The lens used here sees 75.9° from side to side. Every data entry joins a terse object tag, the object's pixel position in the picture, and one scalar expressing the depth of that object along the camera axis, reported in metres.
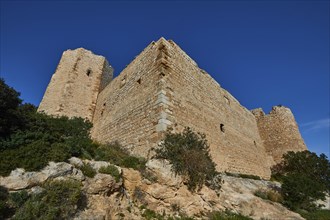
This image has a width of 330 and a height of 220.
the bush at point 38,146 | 4.30
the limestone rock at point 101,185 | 4.59
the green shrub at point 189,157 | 6.05
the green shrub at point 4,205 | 3.40
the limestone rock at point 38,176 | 3.91
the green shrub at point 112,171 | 5.09
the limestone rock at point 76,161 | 4.89
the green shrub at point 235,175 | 9.32
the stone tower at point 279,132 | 18.02
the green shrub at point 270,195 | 7.69
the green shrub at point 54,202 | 3.47
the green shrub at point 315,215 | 6.89
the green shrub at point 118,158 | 6.15
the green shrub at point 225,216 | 5.45
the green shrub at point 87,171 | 4.80
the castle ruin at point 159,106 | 8.23
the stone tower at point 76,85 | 13.55
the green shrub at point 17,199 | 3.58
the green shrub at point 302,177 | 7.91
